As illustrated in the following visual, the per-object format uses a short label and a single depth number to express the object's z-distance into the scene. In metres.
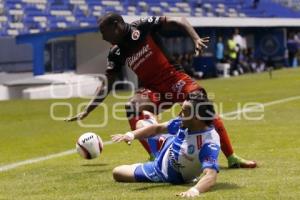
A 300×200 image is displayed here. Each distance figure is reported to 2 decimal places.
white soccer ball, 17.97
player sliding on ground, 14.20
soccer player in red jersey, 16.41
